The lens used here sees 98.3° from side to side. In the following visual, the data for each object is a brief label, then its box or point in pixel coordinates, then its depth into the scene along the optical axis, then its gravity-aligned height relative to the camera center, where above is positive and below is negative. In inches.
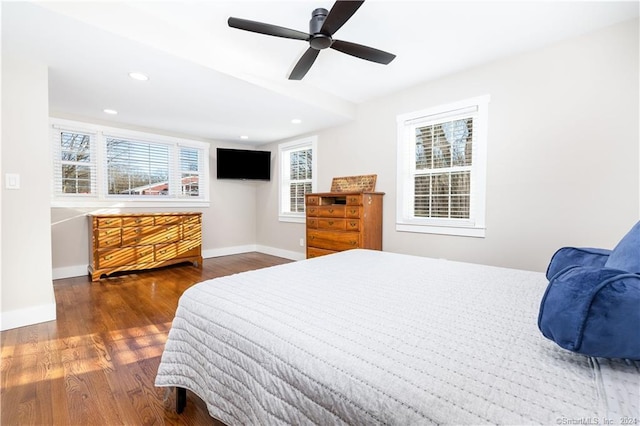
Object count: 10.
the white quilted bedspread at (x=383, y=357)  22.4 -15.5
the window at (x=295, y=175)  193.2 +22.2
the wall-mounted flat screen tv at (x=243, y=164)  205.2 +32.4
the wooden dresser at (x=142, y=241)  144.7 -19.6
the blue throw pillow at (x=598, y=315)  23.9 -10.1
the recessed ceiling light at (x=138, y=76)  102.0 +49.3
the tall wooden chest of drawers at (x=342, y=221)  133.9 -8.0
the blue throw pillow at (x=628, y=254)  32.0 -6.3
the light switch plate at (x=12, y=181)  88.6 +8.6
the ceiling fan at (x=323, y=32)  69.0 +48.9
